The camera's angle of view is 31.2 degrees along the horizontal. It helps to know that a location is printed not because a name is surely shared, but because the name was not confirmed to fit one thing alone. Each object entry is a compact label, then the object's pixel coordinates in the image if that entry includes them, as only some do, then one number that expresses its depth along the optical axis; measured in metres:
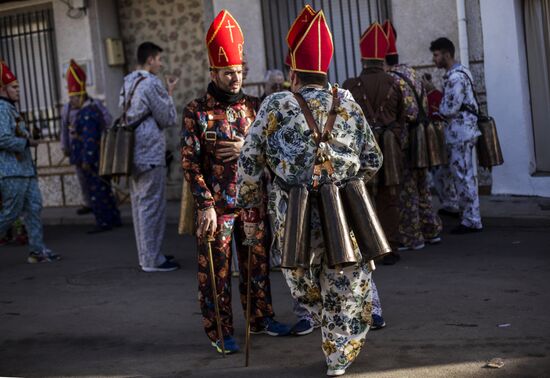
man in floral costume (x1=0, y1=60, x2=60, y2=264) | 9.47
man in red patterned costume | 6.05
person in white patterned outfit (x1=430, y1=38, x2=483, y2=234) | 9.67
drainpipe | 11.53
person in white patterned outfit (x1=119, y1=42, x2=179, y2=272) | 8.92
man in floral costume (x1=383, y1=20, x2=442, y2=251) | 8.91
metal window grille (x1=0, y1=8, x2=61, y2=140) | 15.23
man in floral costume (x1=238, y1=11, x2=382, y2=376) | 5.25
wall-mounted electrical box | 14.41
